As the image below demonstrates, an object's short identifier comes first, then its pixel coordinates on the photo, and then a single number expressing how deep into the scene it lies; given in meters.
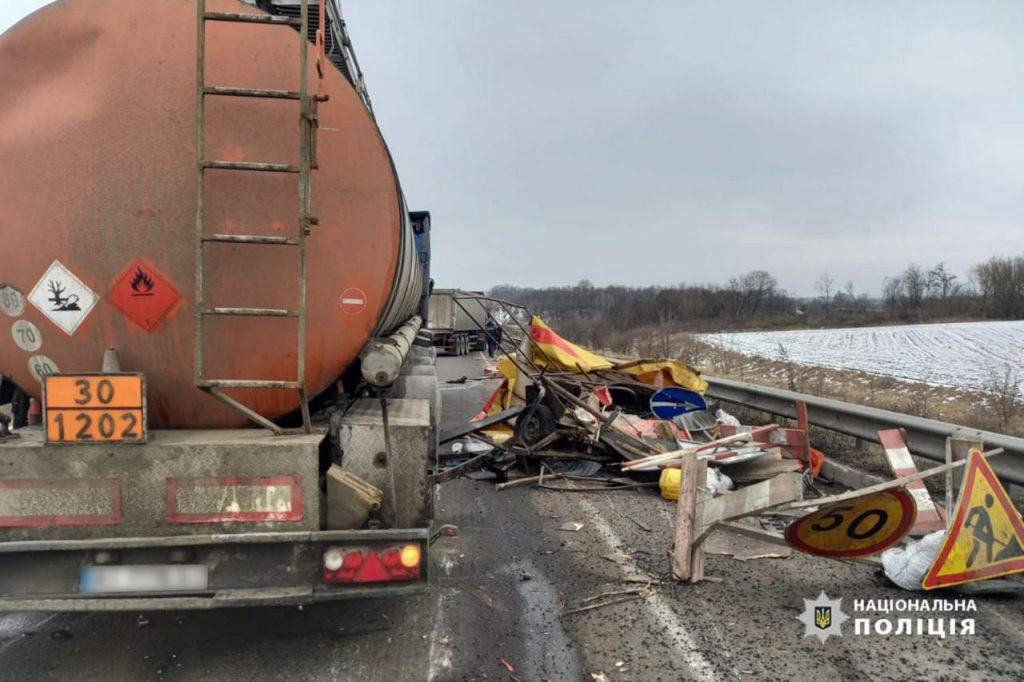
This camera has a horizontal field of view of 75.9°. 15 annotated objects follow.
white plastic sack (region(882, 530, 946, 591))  3.88
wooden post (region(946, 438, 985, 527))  4.17
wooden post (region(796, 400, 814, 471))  6.63
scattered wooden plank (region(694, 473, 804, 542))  3.66
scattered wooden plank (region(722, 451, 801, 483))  6.25
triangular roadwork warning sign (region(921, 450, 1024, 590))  3.73
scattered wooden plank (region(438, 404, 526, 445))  7.55
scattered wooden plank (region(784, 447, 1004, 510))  3.62
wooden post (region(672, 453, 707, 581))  4.18
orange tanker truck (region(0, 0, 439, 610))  2.97
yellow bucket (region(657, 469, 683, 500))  6.12
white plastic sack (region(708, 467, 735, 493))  5.77
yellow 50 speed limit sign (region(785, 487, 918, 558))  3.66
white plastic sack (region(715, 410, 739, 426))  8.22
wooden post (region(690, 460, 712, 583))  4.16
